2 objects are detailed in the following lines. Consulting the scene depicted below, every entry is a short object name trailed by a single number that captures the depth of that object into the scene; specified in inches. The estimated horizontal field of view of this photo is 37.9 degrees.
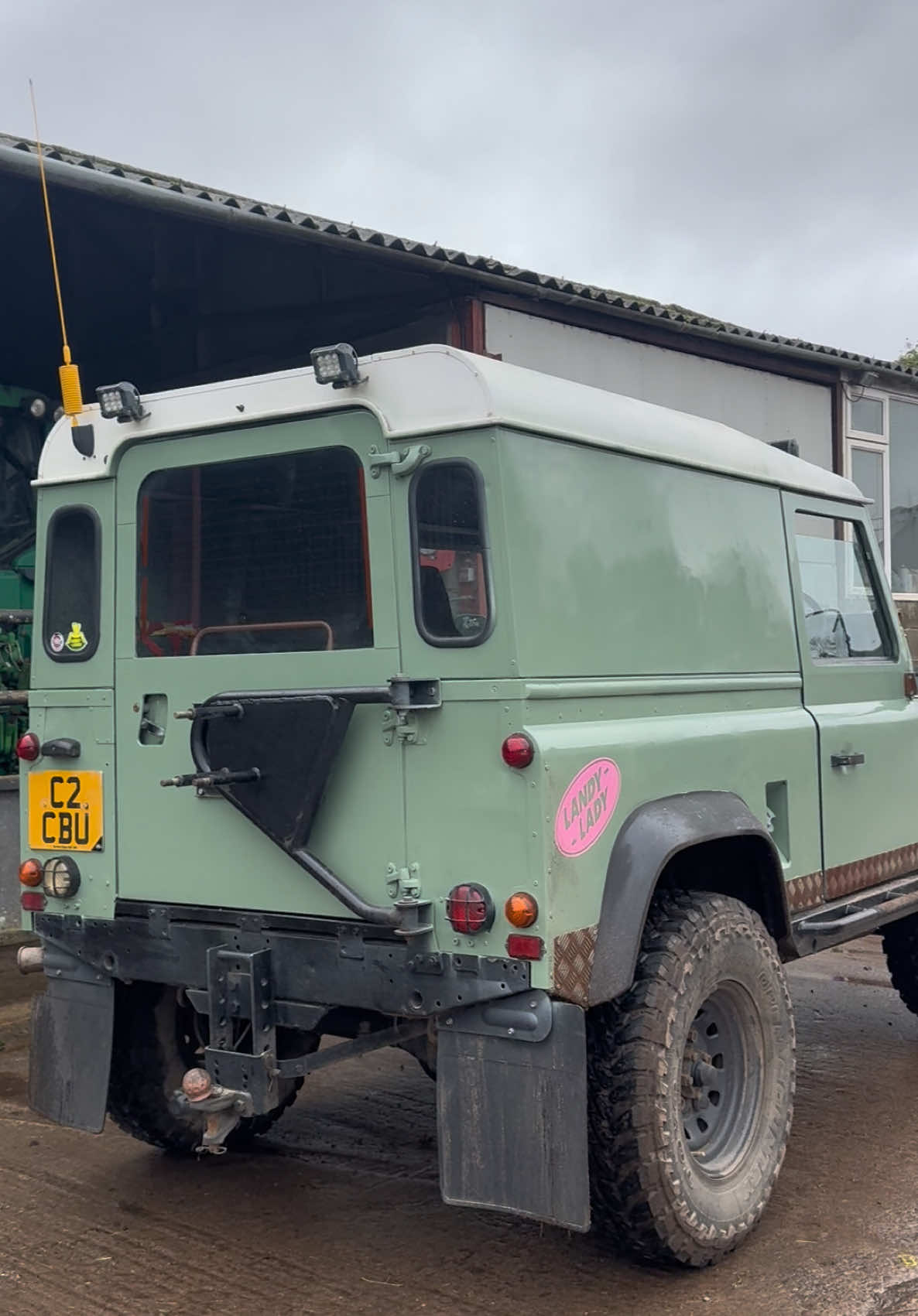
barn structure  315.6
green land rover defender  130.6
